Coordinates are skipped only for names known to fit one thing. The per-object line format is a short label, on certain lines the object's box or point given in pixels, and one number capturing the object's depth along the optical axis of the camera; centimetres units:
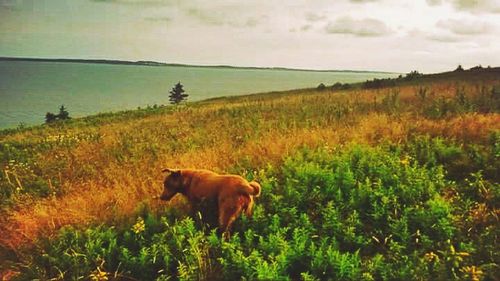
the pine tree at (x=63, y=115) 4728
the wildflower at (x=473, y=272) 389
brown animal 540
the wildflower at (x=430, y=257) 433
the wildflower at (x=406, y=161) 684
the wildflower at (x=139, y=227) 537
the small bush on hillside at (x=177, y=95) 8075
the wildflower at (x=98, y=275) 476
